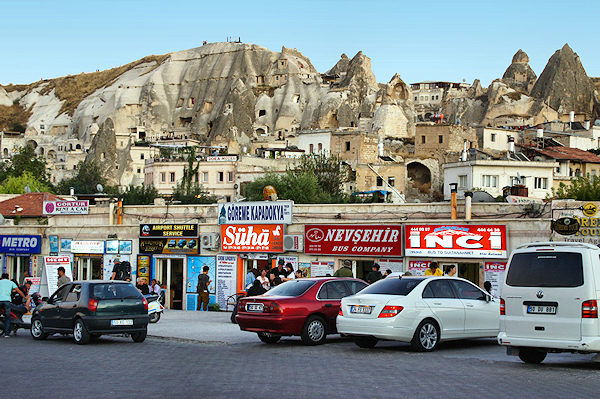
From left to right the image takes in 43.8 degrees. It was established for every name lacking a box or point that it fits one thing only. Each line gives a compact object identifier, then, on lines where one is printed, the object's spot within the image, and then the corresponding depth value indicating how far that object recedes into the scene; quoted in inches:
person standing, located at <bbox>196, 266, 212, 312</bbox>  1056.2
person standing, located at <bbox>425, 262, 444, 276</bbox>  724.0
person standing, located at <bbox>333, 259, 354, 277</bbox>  796.6
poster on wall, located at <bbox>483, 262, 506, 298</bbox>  881.5
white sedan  547.8
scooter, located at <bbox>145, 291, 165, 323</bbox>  876.0
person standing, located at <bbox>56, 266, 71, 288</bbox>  890.7
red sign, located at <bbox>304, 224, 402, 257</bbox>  957.2
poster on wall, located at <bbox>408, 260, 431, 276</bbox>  935.5
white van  449.7
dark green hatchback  647.8
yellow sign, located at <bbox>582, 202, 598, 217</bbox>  823.7
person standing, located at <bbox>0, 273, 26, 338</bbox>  733.9
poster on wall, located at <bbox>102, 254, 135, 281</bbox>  1245.7
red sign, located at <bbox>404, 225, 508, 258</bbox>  879.1
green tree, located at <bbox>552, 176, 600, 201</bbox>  1923.0
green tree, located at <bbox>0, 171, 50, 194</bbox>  3909.9
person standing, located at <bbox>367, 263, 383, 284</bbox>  791.7
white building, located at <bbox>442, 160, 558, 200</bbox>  2571.4
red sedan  607.2
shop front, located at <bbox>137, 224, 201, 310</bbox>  1162.0
